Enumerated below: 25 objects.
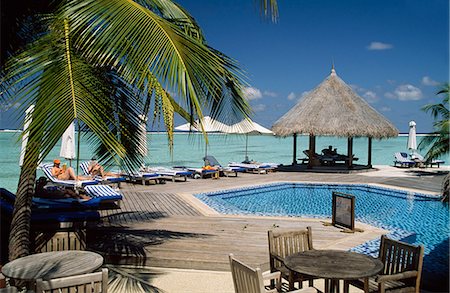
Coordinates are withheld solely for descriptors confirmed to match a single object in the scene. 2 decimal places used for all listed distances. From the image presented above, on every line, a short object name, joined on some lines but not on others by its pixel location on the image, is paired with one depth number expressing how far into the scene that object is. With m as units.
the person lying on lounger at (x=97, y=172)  11.71
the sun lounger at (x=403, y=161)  19.36
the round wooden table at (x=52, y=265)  3.45
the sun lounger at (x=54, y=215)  5.16
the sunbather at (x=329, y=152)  18.74
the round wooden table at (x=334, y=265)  3.27
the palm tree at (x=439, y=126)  15.05
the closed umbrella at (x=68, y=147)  10.70
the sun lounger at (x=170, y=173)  13.22
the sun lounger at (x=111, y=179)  11.10
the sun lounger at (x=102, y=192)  7.52
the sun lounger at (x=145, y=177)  12.32
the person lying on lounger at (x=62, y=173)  10.31
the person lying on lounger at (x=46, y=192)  6.95
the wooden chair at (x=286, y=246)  3.90
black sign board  6.58
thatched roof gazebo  17.52
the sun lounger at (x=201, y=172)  14.37
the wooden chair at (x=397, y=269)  3.40
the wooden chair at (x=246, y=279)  2.77
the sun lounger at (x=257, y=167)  16.28
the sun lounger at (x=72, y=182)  9.96
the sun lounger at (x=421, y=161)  19.08
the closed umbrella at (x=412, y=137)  21.48
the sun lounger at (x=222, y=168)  15.04
